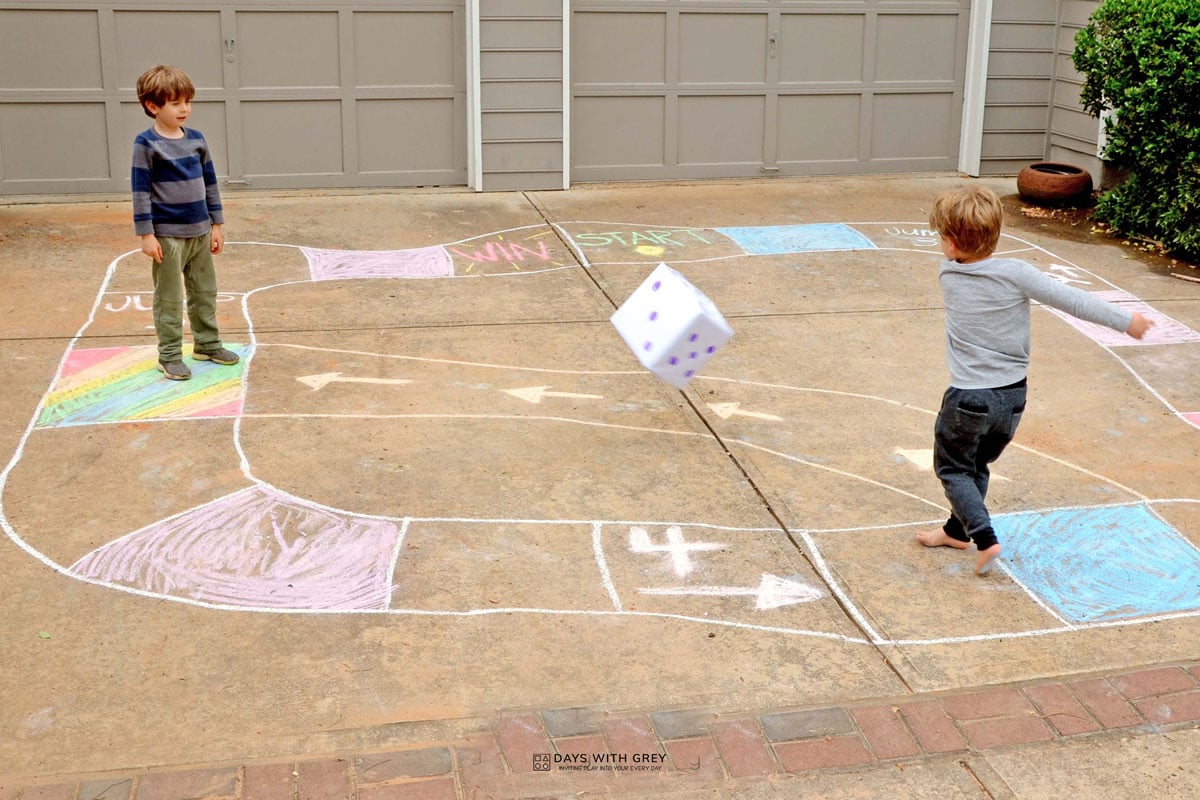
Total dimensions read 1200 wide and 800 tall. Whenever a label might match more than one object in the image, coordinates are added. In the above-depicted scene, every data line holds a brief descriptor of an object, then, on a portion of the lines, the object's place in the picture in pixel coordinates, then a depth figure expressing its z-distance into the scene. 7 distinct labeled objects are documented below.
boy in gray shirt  4.05
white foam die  4.45
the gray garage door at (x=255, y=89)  8.91
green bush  8.09
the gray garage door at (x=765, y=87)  9.94
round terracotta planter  9.44
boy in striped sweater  5.57
